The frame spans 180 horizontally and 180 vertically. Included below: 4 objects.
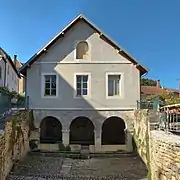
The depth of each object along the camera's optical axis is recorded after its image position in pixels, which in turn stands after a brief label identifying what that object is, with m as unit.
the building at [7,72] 18.48
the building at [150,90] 33.57
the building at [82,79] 14.01
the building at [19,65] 29.40
